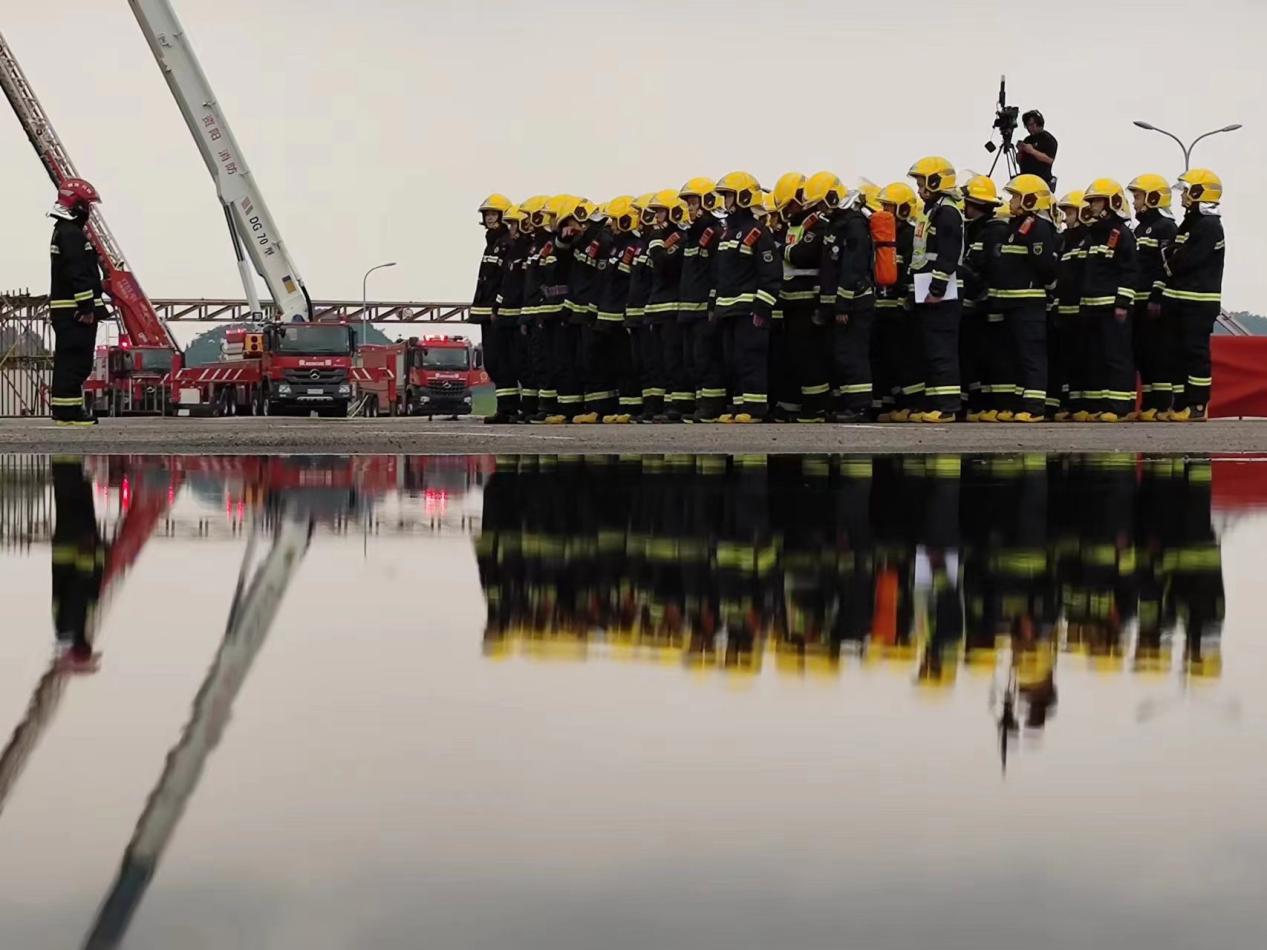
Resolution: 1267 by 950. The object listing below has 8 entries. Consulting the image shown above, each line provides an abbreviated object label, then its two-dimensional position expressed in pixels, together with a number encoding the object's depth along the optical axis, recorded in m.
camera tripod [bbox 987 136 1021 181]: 29.02
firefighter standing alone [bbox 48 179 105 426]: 22.64
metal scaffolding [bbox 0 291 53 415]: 64.50
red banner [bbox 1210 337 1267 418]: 31.23
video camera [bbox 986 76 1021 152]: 28.75
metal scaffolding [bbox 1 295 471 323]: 128.25
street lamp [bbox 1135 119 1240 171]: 50.97
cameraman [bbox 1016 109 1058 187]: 25.53
